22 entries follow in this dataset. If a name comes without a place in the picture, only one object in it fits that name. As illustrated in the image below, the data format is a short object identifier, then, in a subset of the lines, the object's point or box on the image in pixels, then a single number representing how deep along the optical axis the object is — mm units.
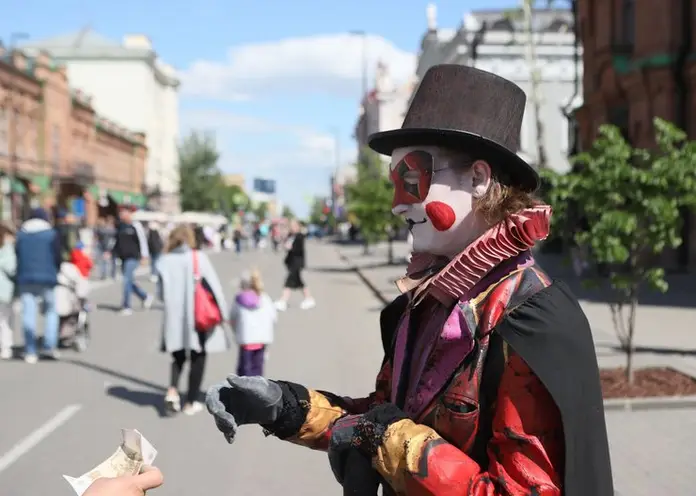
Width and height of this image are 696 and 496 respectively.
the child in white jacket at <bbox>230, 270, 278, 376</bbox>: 7785
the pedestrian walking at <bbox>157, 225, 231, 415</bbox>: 7695
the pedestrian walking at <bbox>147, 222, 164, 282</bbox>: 19781
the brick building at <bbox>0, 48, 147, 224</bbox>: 38844
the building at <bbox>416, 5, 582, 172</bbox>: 43625
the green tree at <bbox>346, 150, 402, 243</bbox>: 28406
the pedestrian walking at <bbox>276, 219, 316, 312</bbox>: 16969
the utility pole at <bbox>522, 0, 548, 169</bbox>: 25875
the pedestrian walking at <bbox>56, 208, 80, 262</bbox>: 14008
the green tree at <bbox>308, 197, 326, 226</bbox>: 121012
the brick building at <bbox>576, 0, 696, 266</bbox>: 21109
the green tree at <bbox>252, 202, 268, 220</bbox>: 156500
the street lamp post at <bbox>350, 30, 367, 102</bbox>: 50131
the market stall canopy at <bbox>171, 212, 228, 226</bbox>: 48219
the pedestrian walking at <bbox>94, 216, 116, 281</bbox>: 24116
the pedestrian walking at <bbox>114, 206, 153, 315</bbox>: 15820
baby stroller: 10961
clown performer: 1583
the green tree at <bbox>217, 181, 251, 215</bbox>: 84375
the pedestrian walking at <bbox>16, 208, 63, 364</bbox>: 10398
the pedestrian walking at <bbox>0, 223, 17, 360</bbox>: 10867
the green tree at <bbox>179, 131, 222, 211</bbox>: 74062
